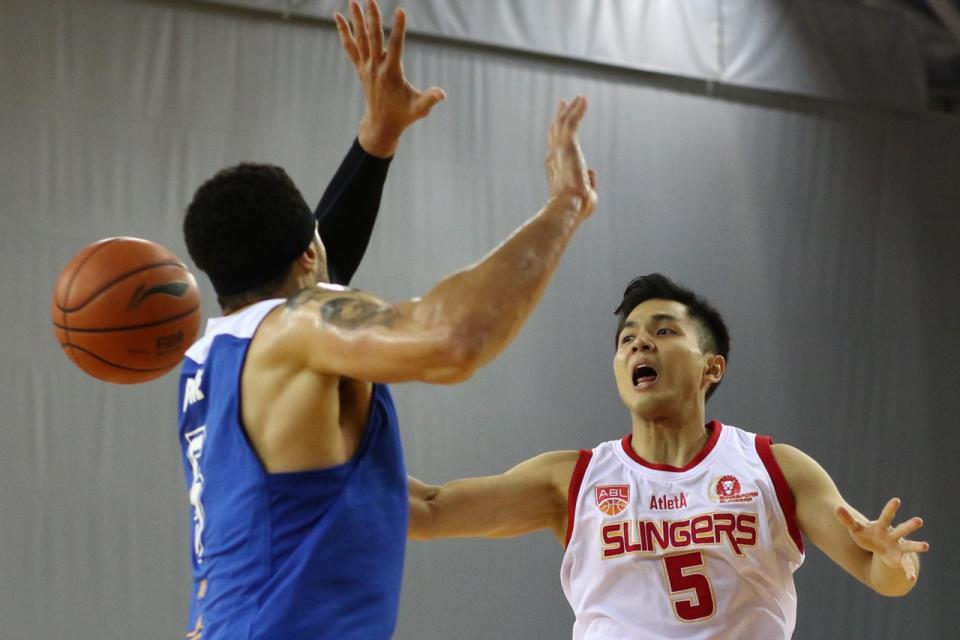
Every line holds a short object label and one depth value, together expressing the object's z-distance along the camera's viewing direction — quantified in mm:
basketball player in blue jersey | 4137
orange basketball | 6125
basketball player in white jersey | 7367
